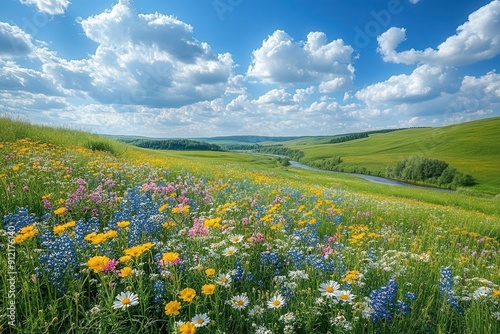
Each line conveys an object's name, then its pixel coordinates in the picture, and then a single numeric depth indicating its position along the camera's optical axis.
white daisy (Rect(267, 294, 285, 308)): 2.24
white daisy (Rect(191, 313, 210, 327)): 1.99
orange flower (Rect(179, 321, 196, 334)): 1.78
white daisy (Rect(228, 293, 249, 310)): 2.29
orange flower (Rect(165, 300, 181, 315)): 2.03
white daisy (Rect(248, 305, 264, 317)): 2.33
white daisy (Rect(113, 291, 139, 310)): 1.99
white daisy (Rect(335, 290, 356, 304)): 2.23
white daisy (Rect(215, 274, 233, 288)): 2.44
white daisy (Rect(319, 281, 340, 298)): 2.35
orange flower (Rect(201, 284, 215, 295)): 2.19
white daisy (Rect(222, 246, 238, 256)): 2.90
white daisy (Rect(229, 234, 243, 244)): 3.27
